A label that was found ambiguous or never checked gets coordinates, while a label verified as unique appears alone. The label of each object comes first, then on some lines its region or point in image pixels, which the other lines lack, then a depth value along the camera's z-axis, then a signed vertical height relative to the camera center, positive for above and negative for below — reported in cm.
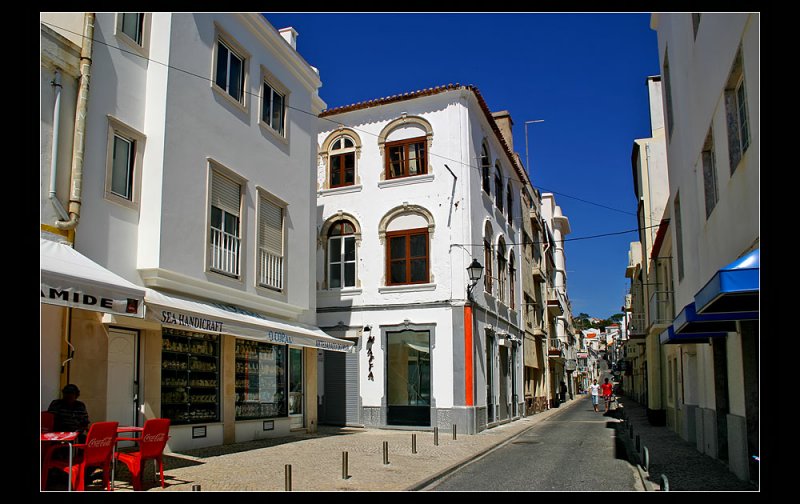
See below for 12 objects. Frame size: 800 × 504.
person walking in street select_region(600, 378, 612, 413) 3604 -287
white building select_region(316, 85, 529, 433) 2295 +276
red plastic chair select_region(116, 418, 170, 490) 942 -149
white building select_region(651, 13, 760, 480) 841 +194
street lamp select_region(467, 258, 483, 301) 2217 +213
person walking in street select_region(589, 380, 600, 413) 3638 -296
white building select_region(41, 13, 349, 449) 1144 +224
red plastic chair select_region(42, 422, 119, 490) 862 -143
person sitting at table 933 -97
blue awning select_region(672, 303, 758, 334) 922 +22
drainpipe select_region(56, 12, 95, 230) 1088 +329
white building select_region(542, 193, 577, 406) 4681 +205
